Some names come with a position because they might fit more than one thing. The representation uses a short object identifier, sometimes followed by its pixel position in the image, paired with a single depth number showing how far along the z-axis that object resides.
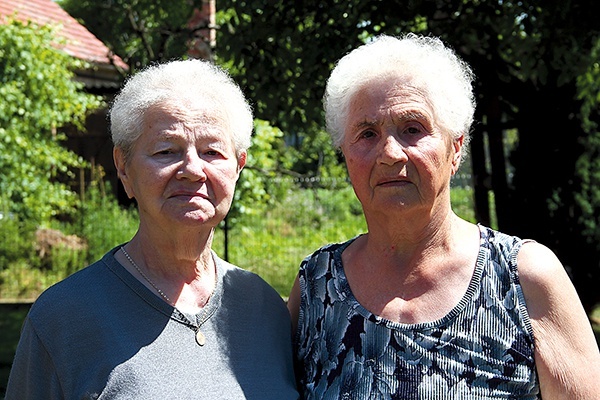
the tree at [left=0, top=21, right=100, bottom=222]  8.62
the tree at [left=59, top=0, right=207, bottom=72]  7.05
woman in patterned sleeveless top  2.14
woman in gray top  2.16
